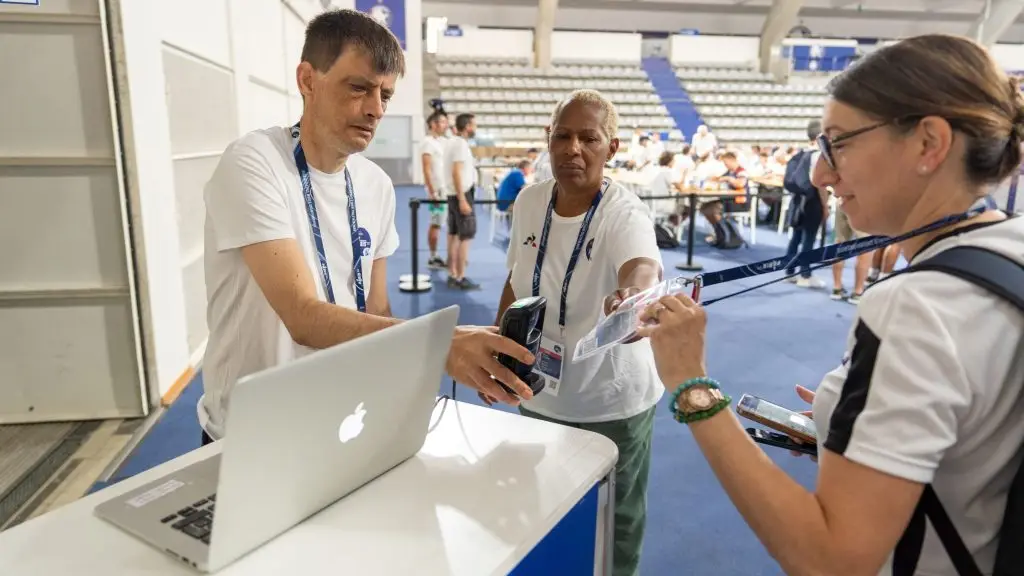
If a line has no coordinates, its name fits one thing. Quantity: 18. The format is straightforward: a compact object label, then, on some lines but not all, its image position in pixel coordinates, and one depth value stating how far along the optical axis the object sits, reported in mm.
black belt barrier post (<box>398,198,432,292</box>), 5503
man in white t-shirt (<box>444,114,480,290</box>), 5645
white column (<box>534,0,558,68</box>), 18062
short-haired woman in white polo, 1669
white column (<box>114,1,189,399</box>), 2902
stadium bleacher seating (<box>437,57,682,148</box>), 19250
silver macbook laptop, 747
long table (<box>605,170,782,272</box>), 7457
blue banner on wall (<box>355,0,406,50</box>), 13625
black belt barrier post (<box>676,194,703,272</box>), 6730
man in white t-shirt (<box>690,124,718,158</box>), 11695
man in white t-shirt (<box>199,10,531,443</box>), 1247
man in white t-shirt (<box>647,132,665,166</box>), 10308
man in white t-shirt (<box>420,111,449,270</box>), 5941
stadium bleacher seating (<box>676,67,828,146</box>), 20141
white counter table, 843
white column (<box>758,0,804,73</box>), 19109
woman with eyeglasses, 711
